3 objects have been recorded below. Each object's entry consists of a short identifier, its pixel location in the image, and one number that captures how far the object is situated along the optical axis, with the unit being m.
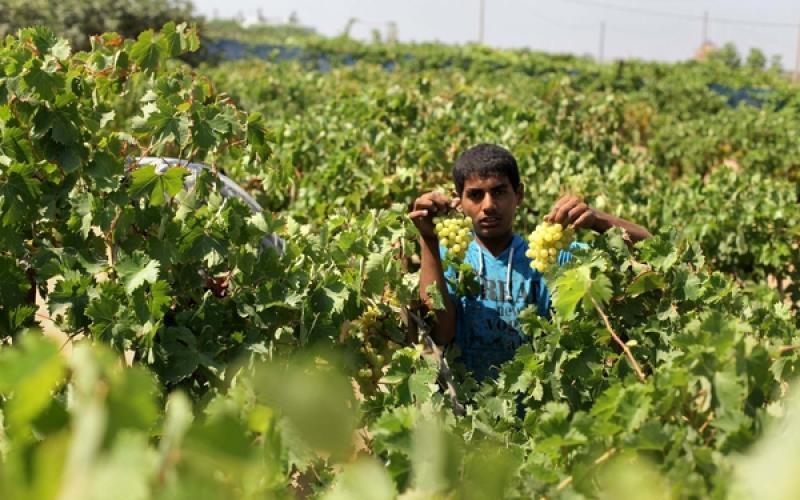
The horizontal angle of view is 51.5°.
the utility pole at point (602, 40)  69.69
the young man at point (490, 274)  2.54
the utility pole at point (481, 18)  49.88
